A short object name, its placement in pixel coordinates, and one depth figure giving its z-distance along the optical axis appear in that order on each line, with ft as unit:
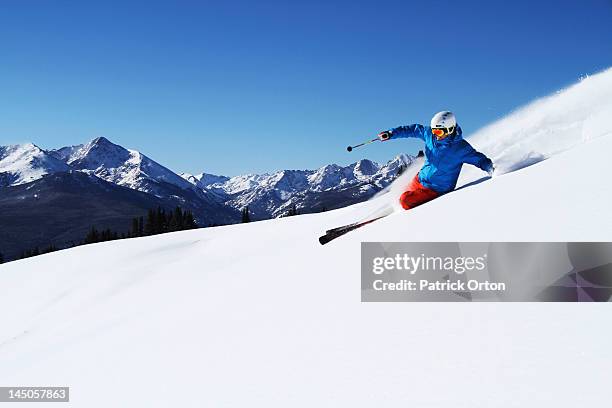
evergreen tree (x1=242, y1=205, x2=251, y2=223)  321.11
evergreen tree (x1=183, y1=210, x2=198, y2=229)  305.61
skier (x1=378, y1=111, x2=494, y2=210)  29.32
